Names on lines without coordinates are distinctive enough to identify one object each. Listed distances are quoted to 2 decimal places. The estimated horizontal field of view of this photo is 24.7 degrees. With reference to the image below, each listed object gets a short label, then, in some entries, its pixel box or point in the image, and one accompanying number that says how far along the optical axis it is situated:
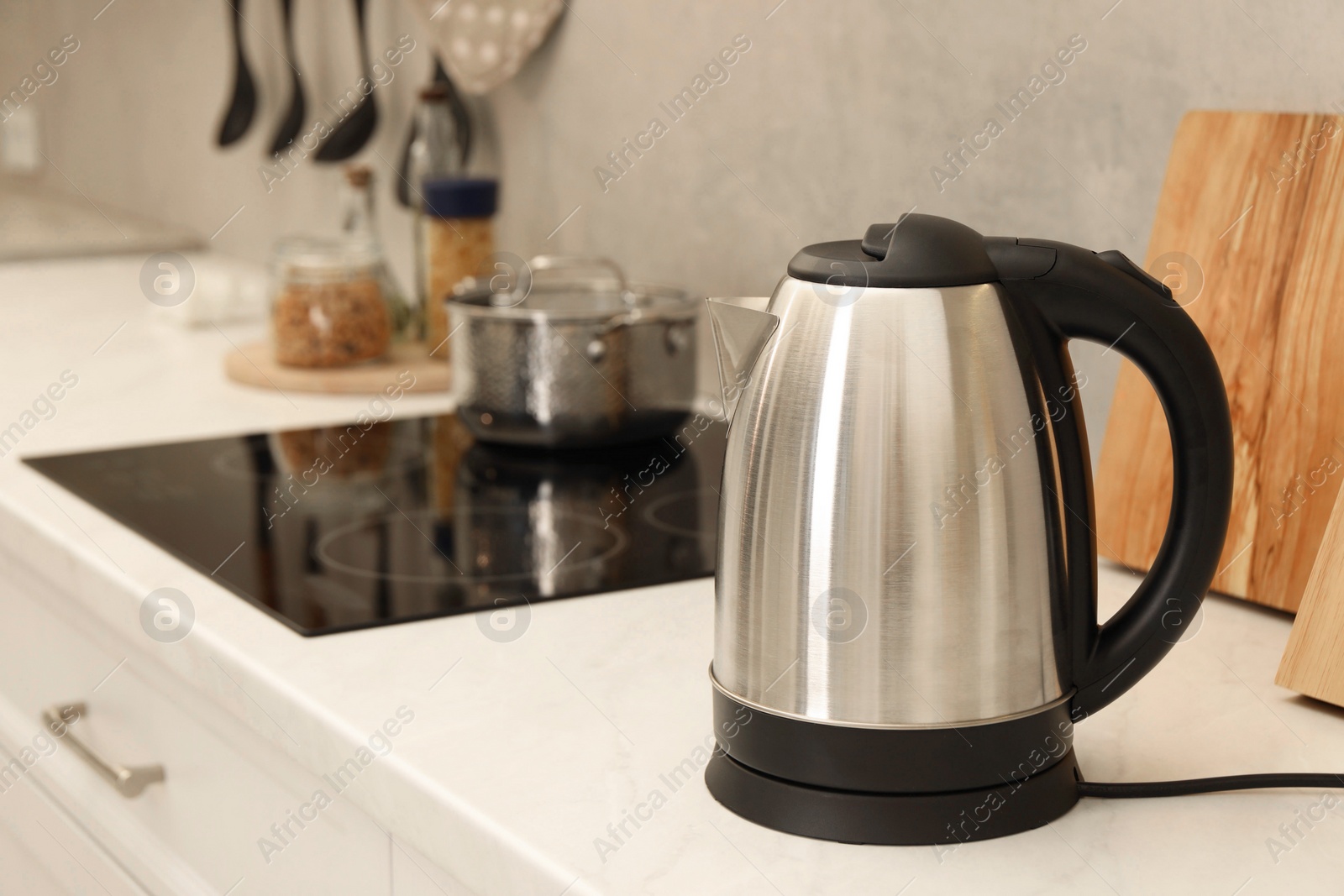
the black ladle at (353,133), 3.07
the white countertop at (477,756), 1.21
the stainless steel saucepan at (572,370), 1.93
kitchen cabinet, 1.38
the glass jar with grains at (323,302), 2.39
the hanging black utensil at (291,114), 3.26
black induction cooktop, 1.54
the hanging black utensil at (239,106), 3.48
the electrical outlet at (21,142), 4.67
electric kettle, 1.19
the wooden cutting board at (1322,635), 1.35
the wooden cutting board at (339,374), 2.36
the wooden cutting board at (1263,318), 1.46
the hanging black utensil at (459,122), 2.73
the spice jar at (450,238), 2.36
